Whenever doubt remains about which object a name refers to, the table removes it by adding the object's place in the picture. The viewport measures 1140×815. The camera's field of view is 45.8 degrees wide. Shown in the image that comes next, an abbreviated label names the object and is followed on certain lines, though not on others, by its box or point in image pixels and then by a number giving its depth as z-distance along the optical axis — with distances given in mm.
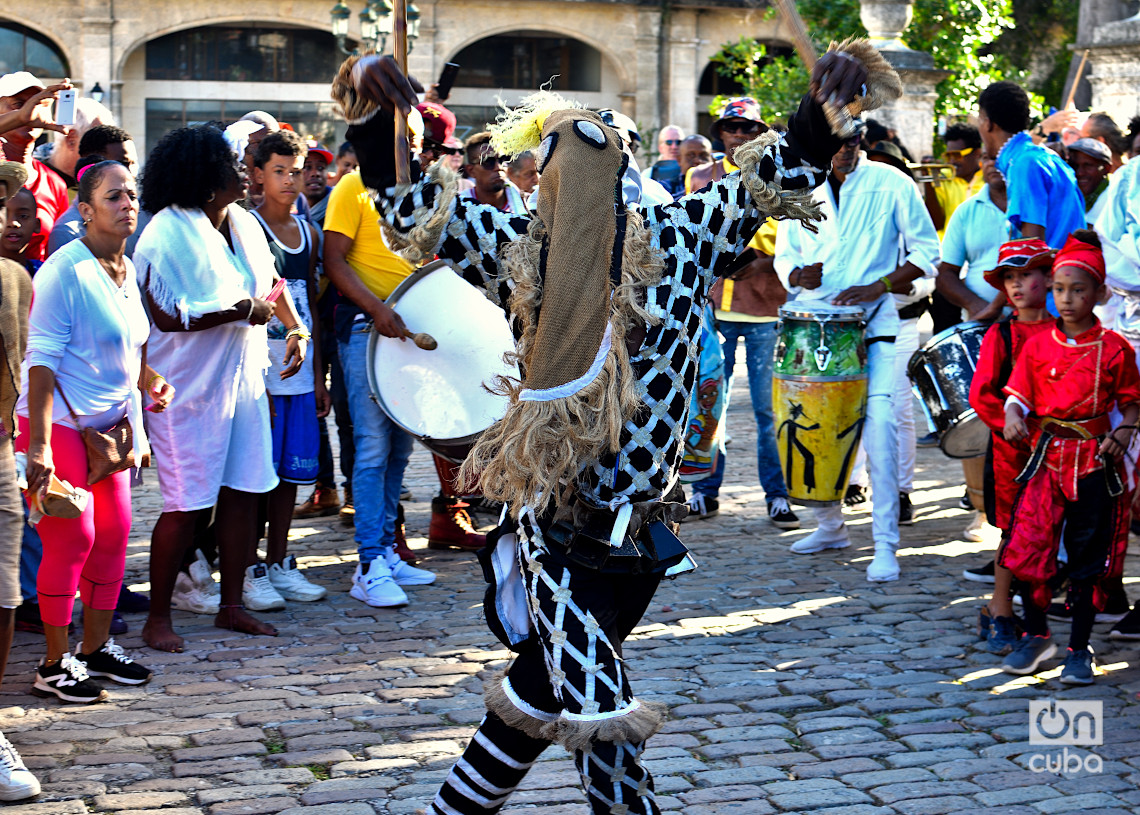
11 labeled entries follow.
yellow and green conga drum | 6758
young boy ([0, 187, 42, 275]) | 5535
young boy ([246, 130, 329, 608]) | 6402
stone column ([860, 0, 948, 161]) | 12484
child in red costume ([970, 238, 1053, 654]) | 5562
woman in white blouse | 4855
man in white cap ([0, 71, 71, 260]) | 5082
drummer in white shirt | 6875
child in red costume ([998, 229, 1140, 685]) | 5234
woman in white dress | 5555
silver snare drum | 6391
